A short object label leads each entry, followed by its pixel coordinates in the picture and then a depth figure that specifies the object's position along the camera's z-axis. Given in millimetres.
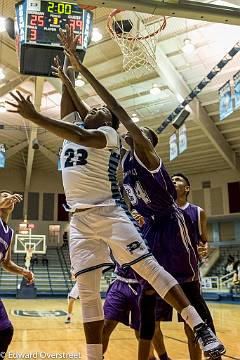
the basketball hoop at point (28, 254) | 16691
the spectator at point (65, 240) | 27047
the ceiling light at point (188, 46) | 11892
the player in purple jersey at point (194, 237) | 3395
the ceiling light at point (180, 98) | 14928
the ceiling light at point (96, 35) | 11411
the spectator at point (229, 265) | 20441
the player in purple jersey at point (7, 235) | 3643
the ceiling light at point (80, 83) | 13312
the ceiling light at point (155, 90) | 15078
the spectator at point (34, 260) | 24097
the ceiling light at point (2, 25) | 10636
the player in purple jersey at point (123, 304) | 4027
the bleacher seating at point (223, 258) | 23212
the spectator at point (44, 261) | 24147
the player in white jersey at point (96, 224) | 2506
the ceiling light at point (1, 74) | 14527
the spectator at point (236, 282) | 16688
